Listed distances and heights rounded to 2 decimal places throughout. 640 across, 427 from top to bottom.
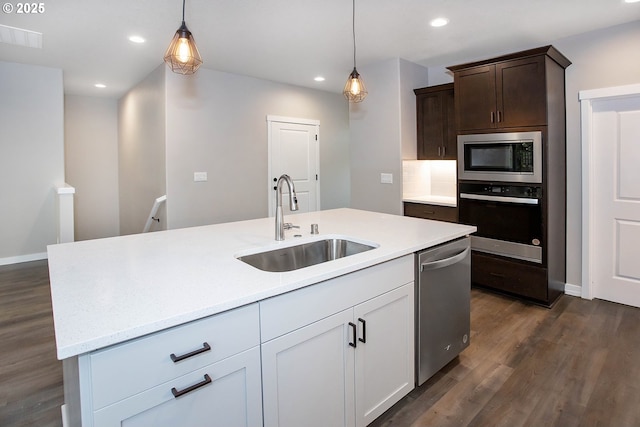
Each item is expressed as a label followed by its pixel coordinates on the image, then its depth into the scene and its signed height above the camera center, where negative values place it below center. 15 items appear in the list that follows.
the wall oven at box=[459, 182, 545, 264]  3.34 -0.18
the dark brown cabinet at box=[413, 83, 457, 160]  4.23 +0.92
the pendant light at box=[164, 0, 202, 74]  1.92 +0.82
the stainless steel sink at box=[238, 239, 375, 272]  1.90 -0.29
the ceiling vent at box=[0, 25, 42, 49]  3.47 +1.69
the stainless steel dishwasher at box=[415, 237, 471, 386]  1.99 -0.61
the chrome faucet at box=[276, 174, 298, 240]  2.00 -0.06
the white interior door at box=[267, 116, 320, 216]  5.49 +0.71
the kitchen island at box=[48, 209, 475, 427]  0.98 -0.35
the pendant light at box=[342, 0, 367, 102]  2.81 +0.88
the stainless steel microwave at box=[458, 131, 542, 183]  3.29 +0.40
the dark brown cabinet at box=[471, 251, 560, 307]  3.35 -0.76
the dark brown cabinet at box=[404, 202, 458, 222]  4.03 -0.13
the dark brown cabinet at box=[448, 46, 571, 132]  3.22 +1.03
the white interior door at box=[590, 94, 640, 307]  3.30 -0.02
